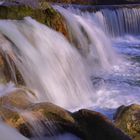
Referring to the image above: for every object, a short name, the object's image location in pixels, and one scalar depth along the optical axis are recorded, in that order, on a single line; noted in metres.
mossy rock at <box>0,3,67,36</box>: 9.60
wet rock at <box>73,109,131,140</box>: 5.10
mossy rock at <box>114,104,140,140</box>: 5.80
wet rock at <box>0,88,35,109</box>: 5.52
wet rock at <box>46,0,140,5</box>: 17.92
